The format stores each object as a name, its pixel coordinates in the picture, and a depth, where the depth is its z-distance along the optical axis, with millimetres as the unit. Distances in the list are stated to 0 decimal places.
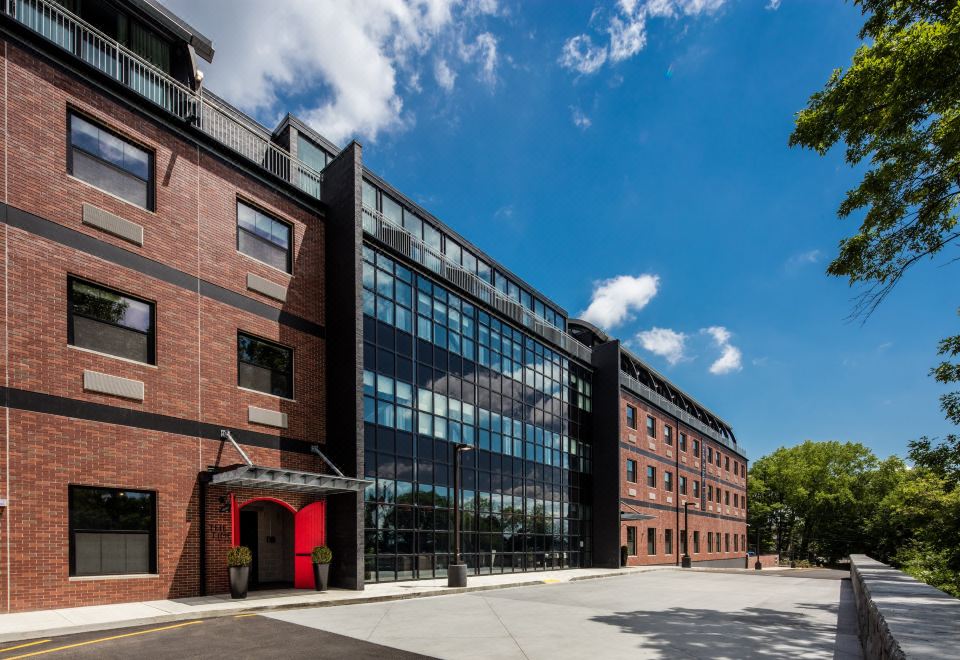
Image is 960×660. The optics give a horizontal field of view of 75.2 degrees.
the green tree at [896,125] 7883
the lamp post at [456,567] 20078
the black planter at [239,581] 14836
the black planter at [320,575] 17109
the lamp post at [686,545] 40469
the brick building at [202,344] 13125
